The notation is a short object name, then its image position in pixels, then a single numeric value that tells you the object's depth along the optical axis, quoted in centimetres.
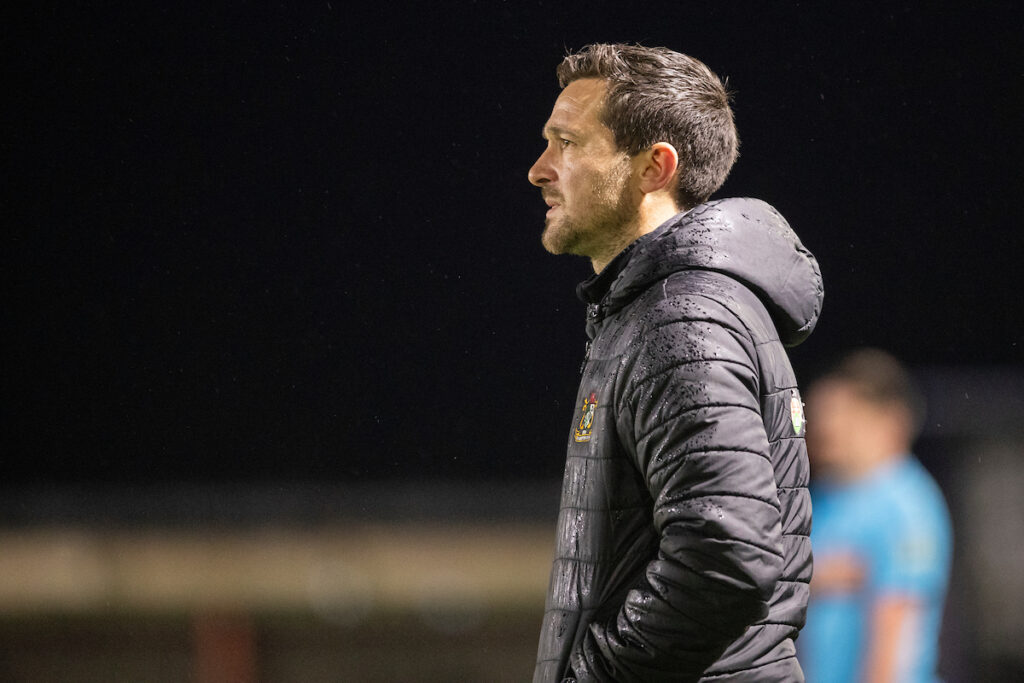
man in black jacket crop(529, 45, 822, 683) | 843
